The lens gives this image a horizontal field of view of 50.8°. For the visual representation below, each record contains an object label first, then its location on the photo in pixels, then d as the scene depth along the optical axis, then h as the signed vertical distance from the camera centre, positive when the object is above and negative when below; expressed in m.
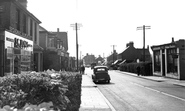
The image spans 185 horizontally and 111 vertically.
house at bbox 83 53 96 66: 171.51 +2.58
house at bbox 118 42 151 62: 73.44 +2.75
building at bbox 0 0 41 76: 14.03 +1.74
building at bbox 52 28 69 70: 54.06 +6.86
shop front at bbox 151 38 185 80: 25.97 +0.29
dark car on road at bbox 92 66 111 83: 22.75 -1.71
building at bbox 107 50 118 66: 101.45 +1.80
